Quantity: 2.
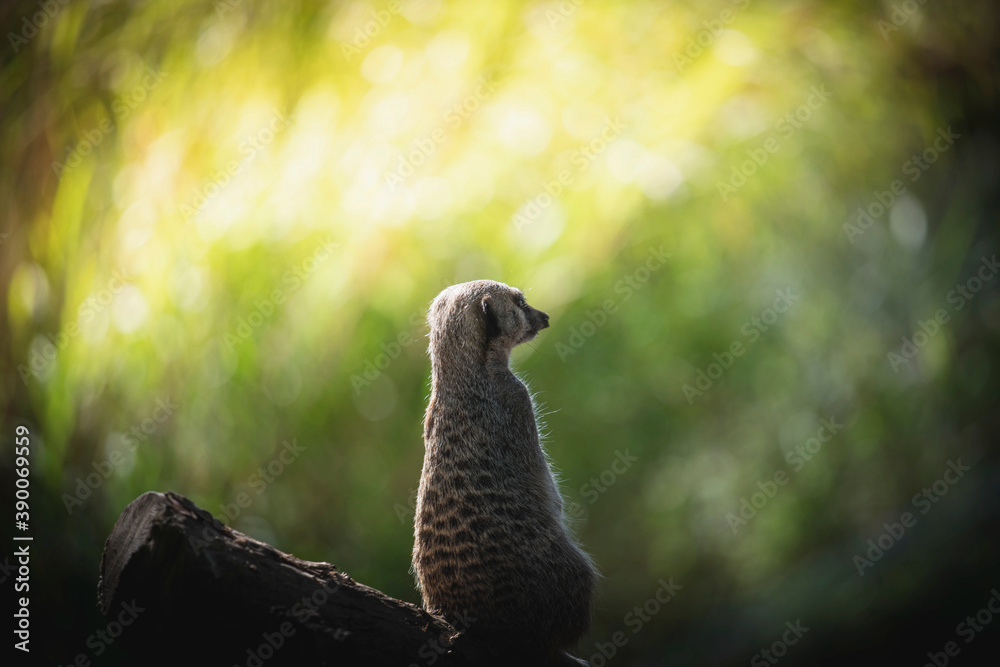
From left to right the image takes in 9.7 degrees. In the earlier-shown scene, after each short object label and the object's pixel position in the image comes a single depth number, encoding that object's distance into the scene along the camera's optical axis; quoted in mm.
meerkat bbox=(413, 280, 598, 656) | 3799
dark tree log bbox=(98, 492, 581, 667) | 3697
